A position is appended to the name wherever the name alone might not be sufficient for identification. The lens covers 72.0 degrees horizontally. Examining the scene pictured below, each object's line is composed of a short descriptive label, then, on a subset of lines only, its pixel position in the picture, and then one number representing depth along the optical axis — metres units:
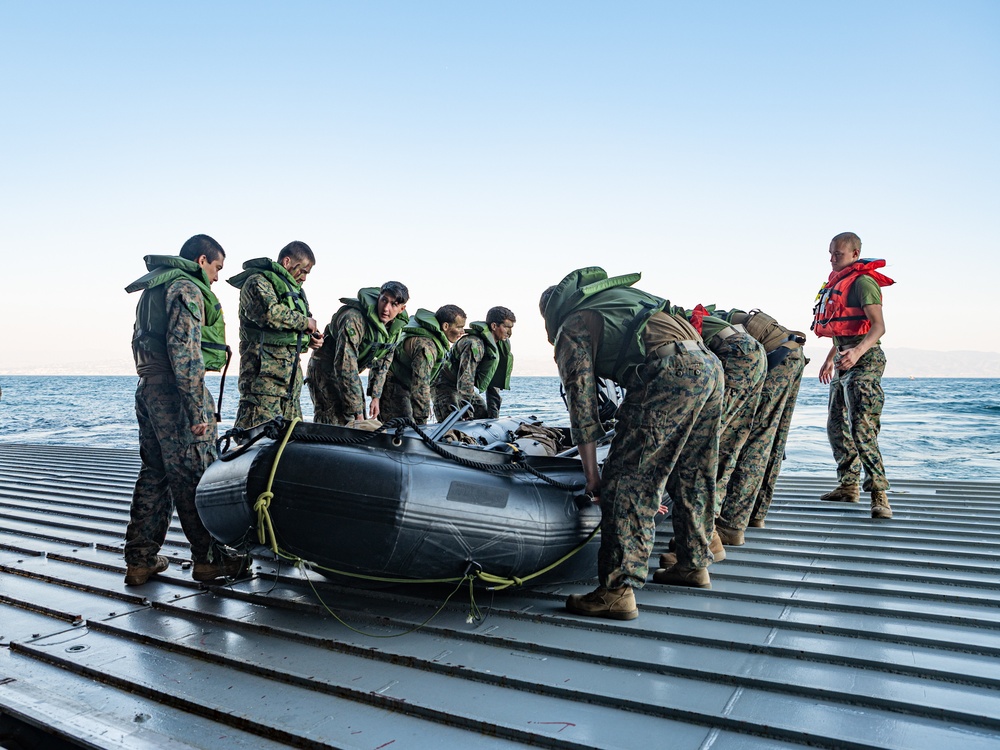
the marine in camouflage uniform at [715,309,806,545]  3.87
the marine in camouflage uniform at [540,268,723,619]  2.72
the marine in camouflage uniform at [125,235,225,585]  3.18
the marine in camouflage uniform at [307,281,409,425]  5.31
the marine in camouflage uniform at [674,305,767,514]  3.59
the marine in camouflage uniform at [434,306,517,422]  6.73
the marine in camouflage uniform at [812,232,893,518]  4.54
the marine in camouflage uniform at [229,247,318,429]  4.12
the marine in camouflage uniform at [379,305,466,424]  6.02
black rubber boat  2.50
